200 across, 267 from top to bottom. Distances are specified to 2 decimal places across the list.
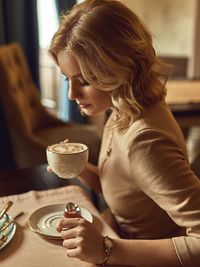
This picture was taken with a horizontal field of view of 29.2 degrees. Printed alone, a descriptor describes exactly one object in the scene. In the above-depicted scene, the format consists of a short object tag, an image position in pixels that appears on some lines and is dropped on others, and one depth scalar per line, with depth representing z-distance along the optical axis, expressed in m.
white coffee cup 0.96
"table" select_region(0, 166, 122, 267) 0.83
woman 0.86
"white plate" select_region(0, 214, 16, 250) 0.89
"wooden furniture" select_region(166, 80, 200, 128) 2.20
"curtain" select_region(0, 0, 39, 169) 2.87
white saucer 0.94
